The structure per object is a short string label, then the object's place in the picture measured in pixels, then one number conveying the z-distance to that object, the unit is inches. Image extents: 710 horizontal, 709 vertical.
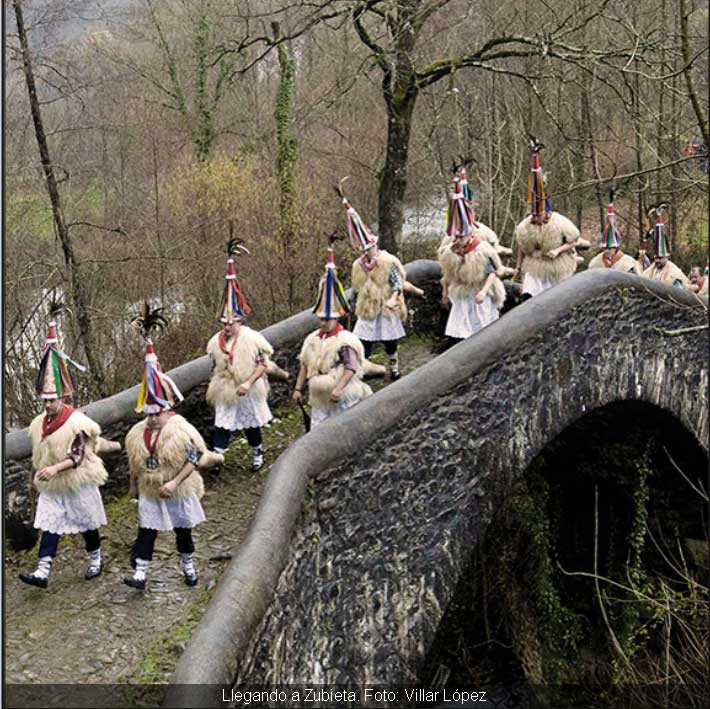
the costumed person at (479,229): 415.2
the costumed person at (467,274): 408.2
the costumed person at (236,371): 345.4
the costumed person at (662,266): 517.0
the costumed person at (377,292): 398.6
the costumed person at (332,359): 339.9
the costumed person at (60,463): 281.3
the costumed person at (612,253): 489.7
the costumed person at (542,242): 436.5
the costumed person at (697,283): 557.1
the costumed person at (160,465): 279.3
